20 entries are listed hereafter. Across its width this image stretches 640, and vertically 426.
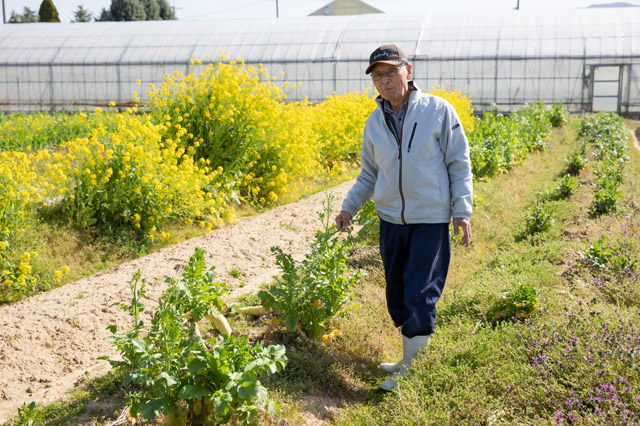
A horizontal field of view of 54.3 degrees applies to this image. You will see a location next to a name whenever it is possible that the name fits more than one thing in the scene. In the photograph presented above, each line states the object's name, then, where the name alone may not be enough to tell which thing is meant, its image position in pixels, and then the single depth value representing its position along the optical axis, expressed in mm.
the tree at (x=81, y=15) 39938
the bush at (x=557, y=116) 15562
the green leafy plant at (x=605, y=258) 4051
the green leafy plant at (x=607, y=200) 5906
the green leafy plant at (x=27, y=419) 2468
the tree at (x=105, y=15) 37938
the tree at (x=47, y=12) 31922
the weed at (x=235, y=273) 4930
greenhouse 17875
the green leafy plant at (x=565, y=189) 7127
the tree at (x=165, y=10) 40500
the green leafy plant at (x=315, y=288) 3328
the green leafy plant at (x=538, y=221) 5664
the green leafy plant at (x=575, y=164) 8719
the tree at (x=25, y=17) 40219
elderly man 2971
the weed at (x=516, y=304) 3480
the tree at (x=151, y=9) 38562
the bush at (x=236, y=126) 6805
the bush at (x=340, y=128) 9594
